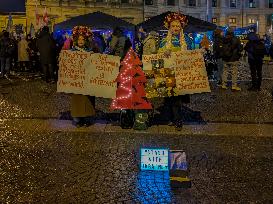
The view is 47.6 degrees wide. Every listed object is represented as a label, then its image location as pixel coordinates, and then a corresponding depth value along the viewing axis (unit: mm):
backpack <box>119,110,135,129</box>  5904
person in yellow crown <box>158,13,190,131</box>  5771
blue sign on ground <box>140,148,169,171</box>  4021
